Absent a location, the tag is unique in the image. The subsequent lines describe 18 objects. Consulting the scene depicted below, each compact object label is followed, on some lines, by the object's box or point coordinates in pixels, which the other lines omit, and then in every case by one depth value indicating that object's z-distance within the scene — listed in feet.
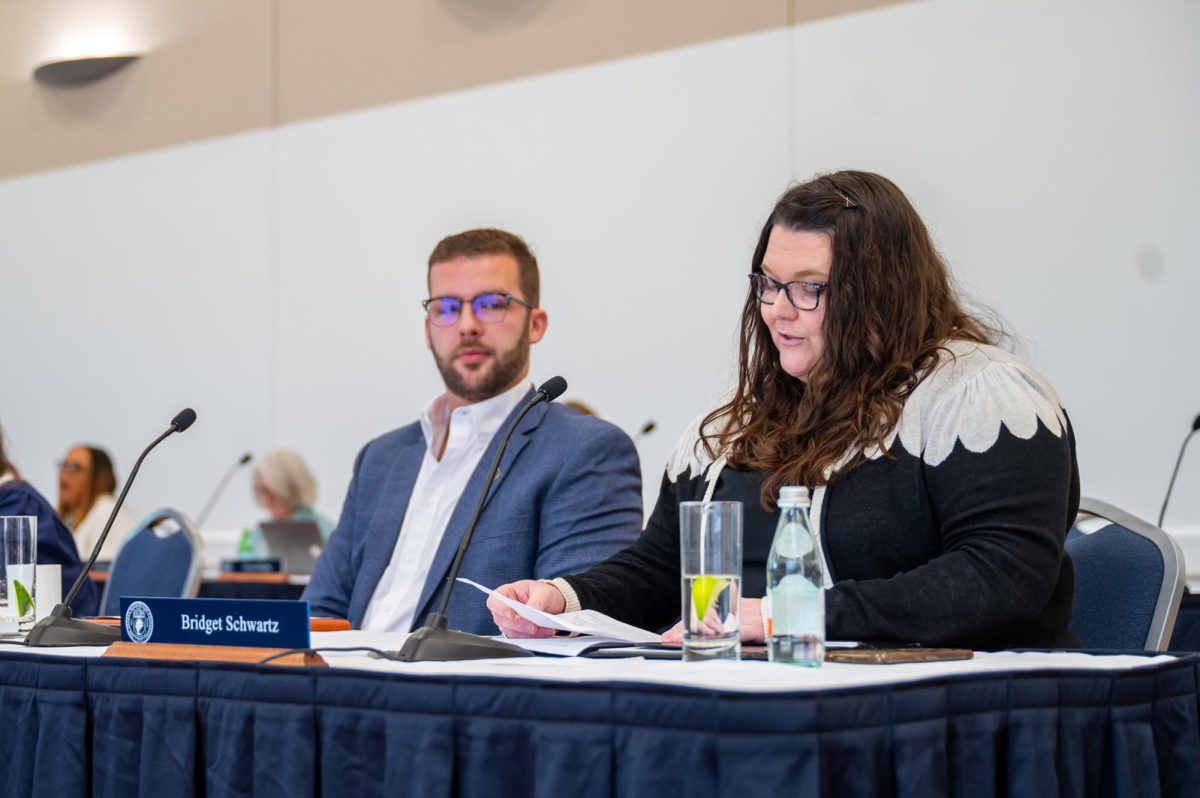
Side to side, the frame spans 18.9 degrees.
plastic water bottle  12.95
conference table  12.28
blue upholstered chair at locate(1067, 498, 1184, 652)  14.39
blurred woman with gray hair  38.40
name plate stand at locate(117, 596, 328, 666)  13.43
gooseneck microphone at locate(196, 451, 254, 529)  41.05
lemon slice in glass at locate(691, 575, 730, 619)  13.13
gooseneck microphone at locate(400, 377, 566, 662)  13.41
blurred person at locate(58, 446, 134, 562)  39.95
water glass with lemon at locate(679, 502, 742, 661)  13.11
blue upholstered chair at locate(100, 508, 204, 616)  17.97
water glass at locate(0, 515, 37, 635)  15.13
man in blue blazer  16.91
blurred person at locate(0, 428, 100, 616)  18.50
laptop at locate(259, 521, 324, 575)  31.32
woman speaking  13.98
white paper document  14.14
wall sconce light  44.36
